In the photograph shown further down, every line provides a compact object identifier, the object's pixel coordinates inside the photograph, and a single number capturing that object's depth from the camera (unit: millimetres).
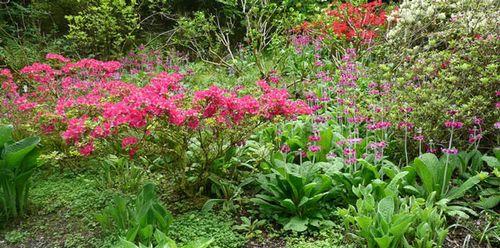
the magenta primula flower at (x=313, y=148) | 3512
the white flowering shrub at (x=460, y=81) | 3834
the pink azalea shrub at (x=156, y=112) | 3104
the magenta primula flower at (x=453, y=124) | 3510
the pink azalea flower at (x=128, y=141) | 3242
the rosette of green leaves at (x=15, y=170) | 3516
